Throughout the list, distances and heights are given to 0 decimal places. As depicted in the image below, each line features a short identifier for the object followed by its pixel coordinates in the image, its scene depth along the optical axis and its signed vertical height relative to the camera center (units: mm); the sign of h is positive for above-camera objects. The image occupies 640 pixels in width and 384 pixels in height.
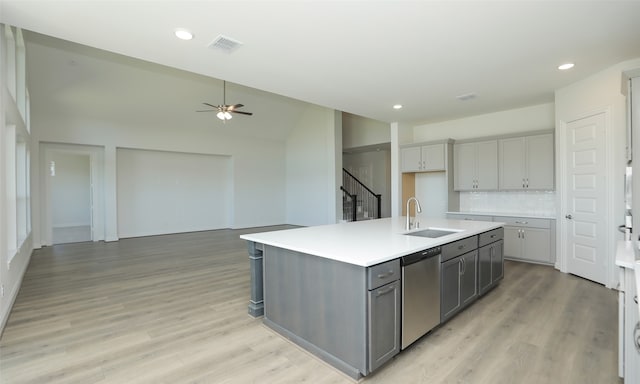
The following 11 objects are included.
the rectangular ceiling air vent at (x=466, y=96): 4832 +1456
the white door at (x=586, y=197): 4027 -140
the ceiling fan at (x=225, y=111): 5949 +1540
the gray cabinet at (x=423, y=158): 6188 +631
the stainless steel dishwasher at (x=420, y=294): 2357 -841
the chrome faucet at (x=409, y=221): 3262 -372
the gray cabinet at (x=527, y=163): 5102 +428
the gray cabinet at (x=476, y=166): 5711 +428
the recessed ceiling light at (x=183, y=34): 2846 +1467
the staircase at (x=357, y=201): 9719 -364
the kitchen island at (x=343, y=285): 2082 -748
